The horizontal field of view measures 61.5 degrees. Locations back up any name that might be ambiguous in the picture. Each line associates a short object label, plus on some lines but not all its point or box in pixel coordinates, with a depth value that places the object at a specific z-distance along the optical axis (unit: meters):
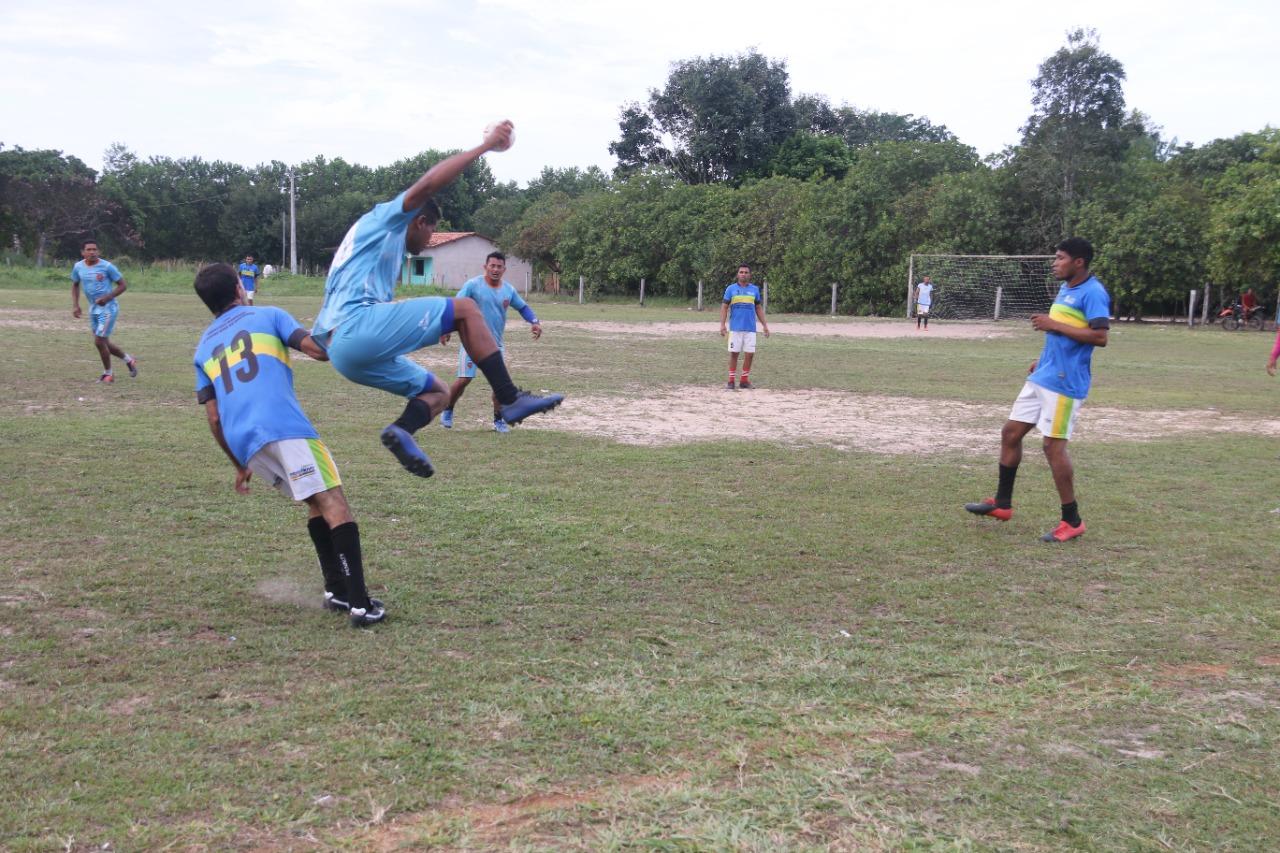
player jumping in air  5.49
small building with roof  72.75
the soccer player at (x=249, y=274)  32.91
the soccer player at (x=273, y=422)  5.32
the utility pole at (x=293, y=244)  63.15
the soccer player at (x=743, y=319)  16.75
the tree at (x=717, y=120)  64.56
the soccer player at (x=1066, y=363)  7.54
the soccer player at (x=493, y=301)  12.01
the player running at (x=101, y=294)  15.31
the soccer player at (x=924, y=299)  36.06
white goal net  41.62
